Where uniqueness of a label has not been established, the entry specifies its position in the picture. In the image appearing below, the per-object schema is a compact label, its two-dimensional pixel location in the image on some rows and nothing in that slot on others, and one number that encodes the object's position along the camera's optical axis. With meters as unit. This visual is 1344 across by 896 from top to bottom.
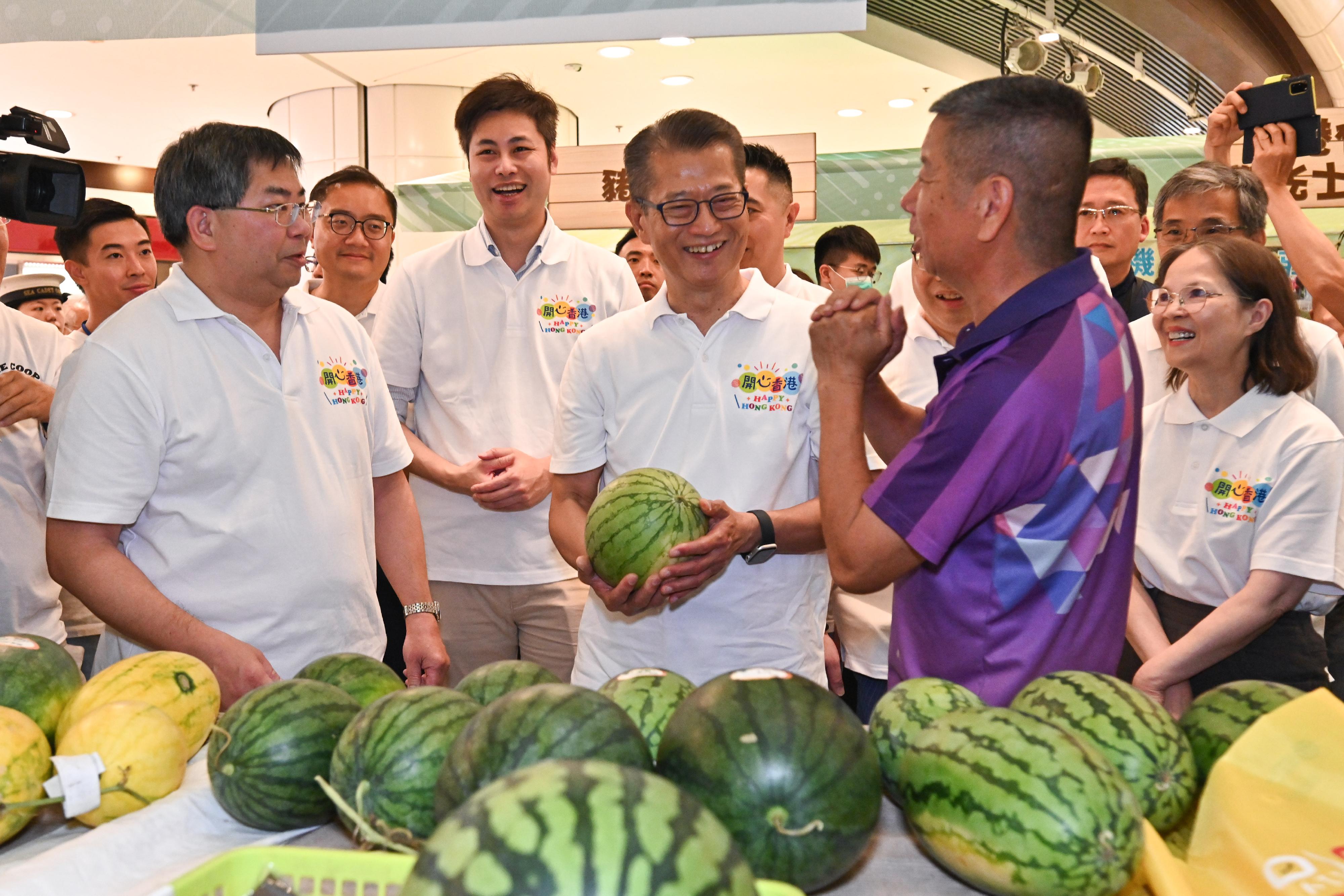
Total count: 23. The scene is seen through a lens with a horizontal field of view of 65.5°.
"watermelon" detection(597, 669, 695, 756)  1.42
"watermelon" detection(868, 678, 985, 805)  1.42
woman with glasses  2.73
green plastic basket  1.14
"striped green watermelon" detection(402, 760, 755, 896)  0.80
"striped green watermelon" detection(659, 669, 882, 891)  1.17
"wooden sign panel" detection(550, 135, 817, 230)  8.35
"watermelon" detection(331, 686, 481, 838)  1.27
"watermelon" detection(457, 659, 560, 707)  1.50
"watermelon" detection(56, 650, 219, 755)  1.59
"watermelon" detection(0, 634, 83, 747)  1.59
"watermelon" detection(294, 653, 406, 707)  1.63
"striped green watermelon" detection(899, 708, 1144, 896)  1.12
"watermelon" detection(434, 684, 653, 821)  1.16
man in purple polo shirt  1.75
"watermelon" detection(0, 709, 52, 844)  1.37
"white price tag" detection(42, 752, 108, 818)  1.37
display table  1.27
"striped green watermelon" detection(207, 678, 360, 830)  1.40
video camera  2.86
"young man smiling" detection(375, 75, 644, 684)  3.47
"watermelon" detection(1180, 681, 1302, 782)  1.42
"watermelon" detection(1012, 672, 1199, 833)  1.32
